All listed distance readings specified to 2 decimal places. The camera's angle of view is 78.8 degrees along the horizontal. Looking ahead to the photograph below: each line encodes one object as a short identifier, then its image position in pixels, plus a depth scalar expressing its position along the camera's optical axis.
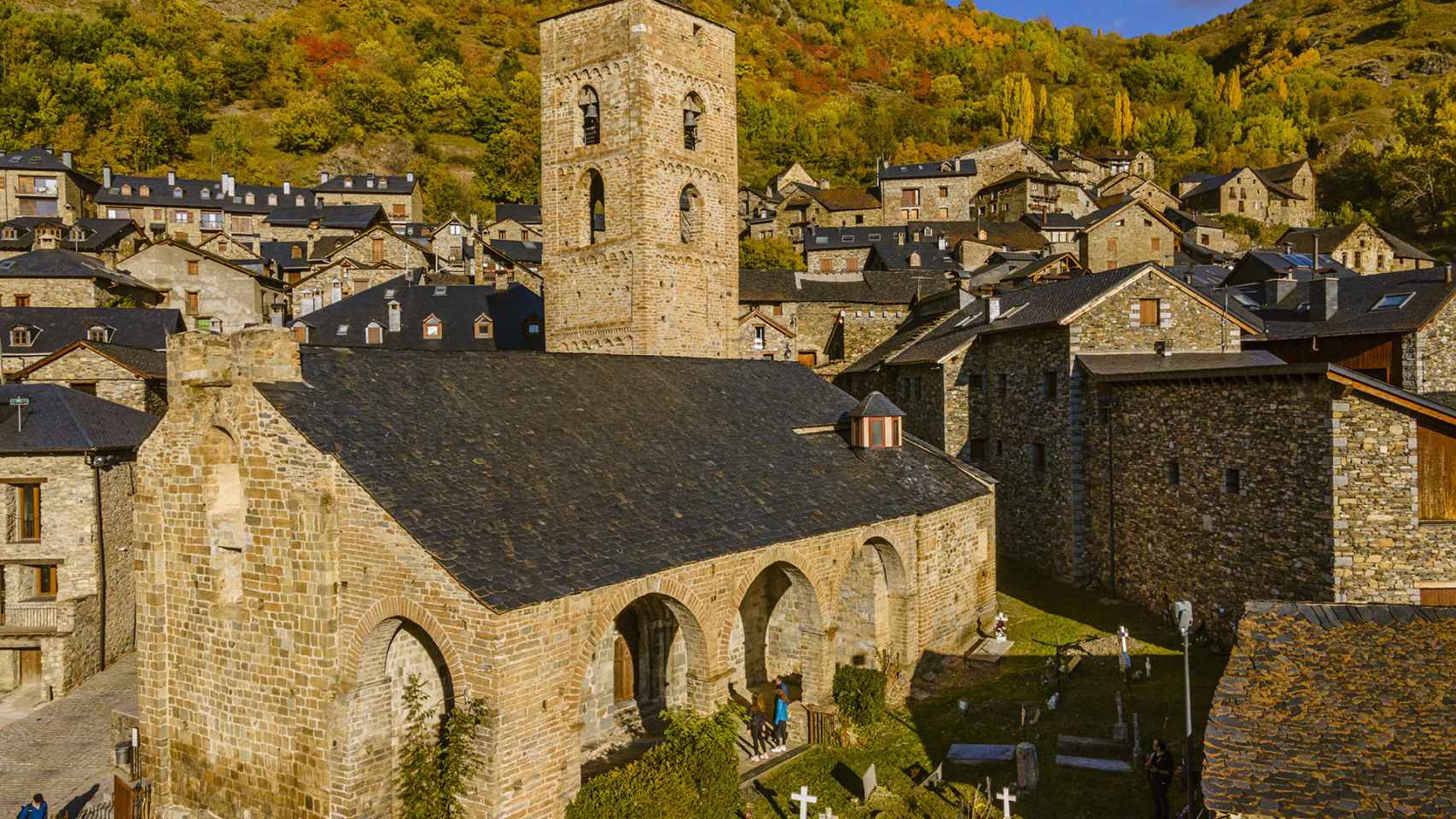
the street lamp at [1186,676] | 11.99
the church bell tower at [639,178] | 23.00
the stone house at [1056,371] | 25.41
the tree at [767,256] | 67.56
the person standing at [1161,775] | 12.28
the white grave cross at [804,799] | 13.08
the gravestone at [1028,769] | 13.85
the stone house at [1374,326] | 26.95
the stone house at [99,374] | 30.27
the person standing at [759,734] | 15.98
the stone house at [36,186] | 68.12
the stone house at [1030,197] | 76.62
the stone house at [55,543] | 23.02
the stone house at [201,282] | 49.19
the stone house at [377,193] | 79.06
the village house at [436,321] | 38.50
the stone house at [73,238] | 56.56
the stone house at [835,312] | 47.59
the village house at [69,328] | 34.38
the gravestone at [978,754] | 14.92
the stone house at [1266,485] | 16.05
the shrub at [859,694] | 17.00
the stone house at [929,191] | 83.94
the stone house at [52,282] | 42.34
